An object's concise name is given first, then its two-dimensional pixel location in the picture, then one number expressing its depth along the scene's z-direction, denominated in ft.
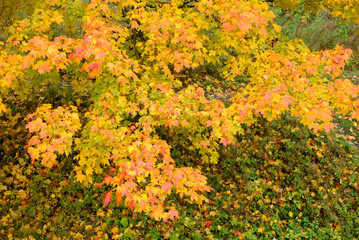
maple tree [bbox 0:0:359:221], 13.30
